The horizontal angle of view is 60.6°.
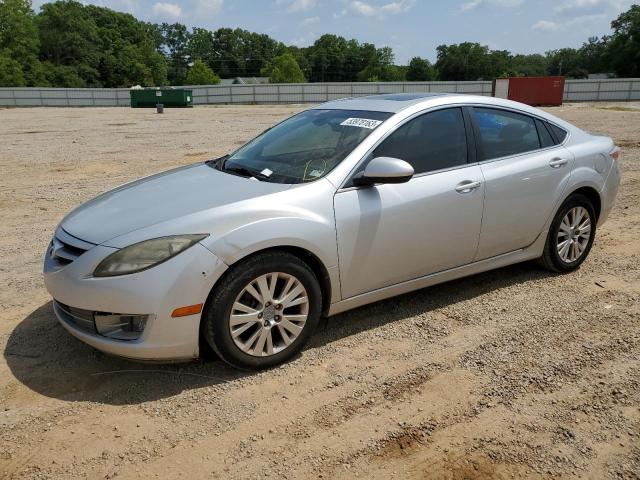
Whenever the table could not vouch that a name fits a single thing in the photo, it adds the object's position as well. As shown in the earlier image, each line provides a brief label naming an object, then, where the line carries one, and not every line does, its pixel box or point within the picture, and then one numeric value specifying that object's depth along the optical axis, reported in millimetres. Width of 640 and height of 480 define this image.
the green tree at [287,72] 92562
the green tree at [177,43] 130500
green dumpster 39406
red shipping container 34250
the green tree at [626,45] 78562
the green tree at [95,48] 82938
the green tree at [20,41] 71688
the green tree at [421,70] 120250
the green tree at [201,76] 94000
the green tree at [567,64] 114188
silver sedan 3041
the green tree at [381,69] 127000
